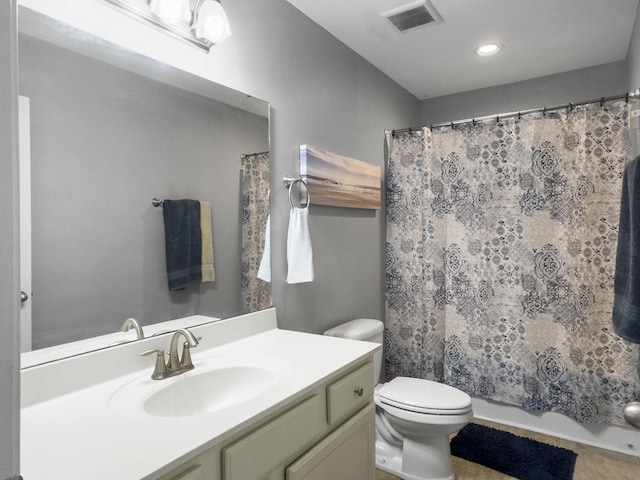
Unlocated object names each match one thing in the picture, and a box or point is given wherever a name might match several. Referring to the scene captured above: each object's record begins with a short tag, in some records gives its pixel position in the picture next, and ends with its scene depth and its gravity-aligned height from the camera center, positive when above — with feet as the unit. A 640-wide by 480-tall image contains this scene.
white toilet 5.97 -2.98
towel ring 6.35 +0.69
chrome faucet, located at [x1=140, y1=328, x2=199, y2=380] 4.03 -1.39
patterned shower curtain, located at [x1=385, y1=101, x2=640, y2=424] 7.32 -0.61
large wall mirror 3.59 +0.54
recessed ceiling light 8.09 +3.78
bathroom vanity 2.56 -1.51
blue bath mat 6.70 -4.06
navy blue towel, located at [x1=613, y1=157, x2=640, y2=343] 3.50 -0.32
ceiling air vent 6.62 +3.71
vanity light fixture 4.30 +2.36
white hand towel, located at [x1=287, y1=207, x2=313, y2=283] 6.16 -0.33
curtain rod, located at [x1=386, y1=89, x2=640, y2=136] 7.06 +2.31
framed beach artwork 6.70 +0.94
